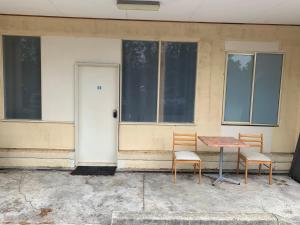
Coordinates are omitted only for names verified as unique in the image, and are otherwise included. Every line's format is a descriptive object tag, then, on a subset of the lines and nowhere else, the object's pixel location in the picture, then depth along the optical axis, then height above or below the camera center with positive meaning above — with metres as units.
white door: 4.35 -0.36
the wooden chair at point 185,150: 3.85 -0.97
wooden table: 3.69 -0.72
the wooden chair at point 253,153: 3.88 -0.95
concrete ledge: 2.57 -1.38
